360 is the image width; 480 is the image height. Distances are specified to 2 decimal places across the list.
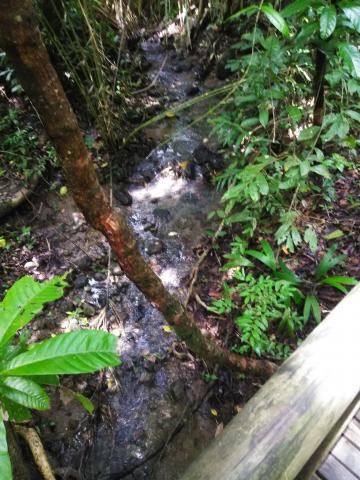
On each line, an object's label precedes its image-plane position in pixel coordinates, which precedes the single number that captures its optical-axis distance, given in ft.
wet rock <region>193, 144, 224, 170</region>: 13.30
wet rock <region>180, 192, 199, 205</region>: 12.68
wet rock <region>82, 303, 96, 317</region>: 9.59
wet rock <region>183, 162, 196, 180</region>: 13.38
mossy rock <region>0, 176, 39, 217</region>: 11.05
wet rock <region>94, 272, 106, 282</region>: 10.43
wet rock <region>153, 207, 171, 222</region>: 12.25
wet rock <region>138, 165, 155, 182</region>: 13.39
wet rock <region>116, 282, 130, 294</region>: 10.25
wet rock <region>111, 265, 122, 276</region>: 10.68
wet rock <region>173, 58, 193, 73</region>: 17.94
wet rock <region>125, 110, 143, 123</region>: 14.29
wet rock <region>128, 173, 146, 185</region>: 13.25
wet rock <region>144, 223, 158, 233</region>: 11.87
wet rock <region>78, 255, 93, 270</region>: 10.58
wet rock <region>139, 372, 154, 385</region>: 8.61
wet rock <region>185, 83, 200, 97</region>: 16.58
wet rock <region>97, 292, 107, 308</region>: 9.89
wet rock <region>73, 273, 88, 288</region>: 10.18
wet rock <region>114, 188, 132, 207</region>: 12.52
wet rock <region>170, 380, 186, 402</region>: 8.32
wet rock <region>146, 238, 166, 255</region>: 11.21
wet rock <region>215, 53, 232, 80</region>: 16.71
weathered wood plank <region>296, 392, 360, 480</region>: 5.38
